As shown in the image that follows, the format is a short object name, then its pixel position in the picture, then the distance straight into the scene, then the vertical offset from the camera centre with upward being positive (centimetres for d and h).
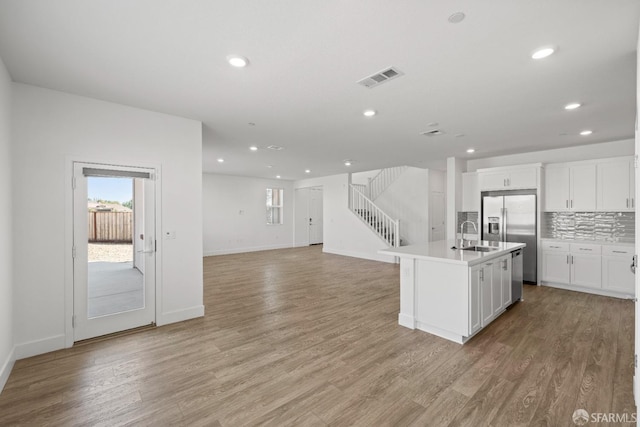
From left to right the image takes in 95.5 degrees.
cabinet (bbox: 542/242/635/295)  470 -96
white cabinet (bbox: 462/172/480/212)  663 +44
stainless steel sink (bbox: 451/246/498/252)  404 -54
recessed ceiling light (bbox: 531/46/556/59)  229 +128
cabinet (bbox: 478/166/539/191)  565 +65
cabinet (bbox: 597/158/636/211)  478 +43
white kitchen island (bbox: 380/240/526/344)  318 -93
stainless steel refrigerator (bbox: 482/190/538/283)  564 -20
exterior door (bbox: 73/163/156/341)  322 -45
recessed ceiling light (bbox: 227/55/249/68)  238 +126
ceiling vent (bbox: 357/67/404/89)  265 +127
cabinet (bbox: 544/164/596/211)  517 +43
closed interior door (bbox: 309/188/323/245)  1229 -23
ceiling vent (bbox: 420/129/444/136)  455 +126
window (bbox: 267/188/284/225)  1115 +22
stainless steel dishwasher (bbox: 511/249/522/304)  428 -98
